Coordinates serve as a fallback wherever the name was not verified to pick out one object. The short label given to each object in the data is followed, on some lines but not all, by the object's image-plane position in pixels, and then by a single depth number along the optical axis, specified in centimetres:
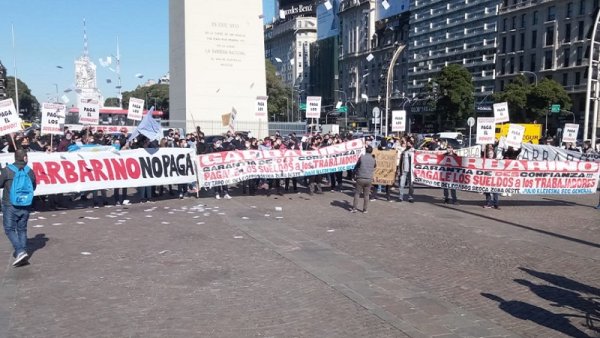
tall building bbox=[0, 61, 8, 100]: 9374
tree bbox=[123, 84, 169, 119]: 10344
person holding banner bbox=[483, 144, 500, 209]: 1442
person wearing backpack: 785
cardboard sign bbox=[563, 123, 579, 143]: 2273
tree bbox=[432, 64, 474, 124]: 6681
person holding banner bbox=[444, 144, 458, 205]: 1505
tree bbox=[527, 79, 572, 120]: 5850
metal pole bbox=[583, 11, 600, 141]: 2099
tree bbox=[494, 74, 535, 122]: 6094
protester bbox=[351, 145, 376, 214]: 1302
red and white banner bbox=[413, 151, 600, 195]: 1447
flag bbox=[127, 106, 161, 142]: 1486
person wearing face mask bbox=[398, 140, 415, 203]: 1528
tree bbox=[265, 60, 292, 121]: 7200
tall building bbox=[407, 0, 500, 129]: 7819
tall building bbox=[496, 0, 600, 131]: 6531
